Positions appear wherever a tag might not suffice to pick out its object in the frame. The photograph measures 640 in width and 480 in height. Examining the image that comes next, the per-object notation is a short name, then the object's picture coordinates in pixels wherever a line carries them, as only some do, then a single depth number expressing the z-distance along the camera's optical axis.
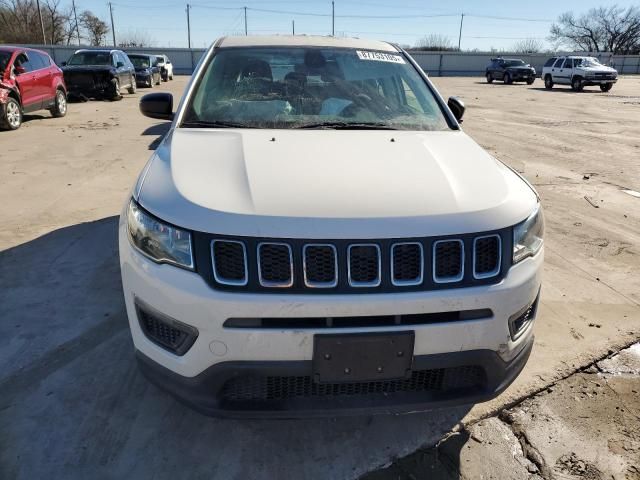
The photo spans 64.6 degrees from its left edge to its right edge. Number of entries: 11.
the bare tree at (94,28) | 55.97
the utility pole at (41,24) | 45.44
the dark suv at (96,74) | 16.06
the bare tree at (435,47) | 66.25
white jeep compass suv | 1.83
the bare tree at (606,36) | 73.81
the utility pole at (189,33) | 55.25
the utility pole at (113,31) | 55.50
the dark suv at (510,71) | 33.34
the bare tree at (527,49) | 77.94
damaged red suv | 10.14
